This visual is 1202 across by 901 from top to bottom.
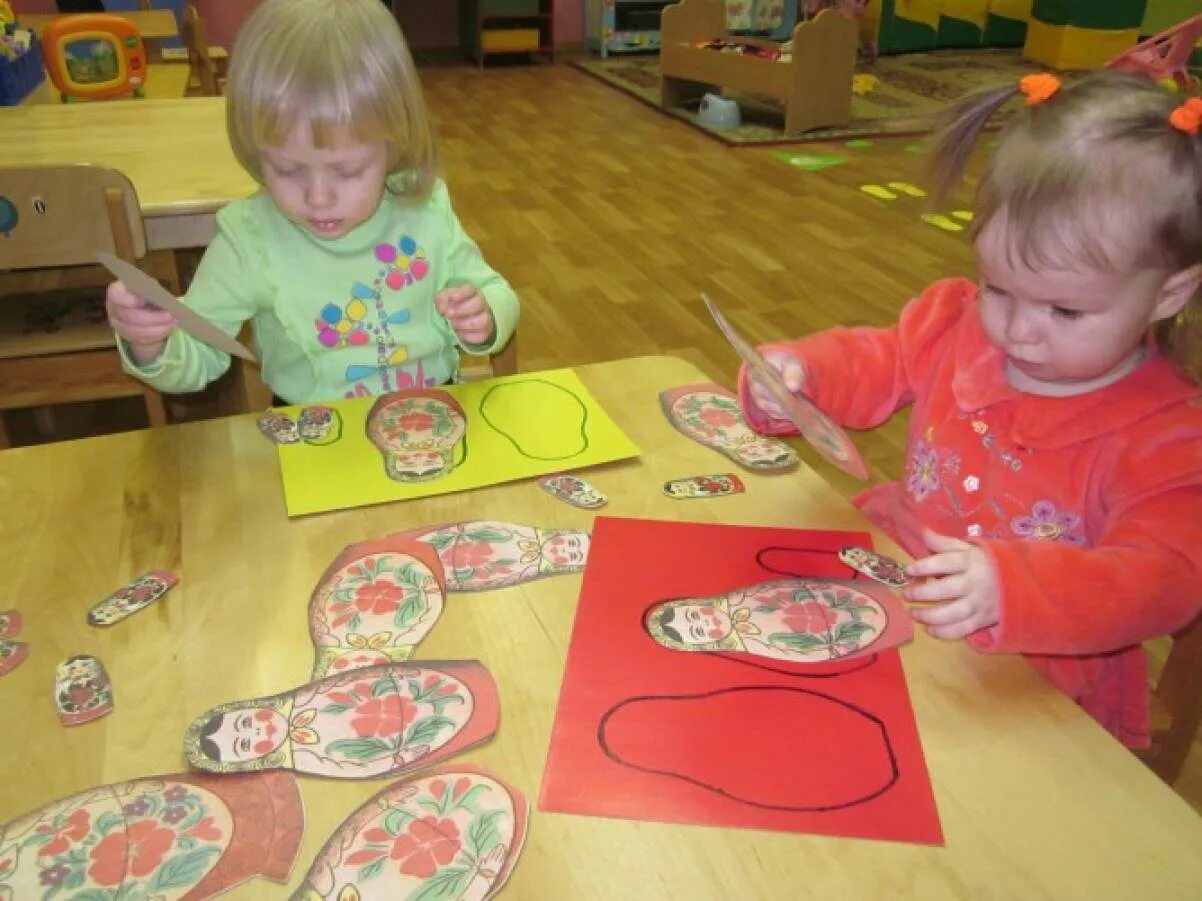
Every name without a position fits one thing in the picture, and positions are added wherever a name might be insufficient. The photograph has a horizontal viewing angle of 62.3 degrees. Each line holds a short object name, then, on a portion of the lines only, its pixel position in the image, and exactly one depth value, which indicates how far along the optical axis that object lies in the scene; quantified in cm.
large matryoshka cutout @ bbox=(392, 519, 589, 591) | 67
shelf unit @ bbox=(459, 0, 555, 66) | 547
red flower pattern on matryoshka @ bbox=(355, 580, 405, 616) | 64
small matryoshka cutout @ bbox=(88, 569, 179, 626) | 63
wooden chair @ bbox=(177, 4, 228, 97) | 285
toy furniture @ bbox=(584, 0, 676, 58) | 568
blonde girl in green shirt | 86
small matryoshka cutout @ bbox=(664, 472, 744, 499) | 77
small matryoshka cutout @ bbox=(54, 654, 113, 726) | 56
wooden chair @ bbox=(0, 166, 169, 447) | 120
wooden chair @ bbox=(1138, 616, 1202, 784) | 71
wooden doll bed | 390
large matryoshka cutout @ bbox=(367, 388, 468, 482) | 79
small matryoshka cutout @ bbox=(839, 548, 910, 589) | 68
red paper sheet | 50
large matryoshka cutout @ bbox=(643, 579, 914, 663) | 61
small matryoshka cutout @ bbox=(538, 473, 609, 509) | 75
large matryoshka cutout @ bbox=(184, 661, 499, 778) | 53
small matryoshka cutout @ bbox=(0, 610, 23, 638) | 62
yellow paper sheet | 76
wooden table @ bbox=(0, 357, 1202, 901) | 47
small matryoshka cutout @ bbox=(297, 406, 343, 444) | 83
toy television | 225
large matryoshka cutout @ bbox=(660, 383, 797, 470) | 81
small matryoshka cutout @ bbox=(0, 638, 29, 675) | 59
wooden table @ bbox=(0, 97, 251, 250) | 144
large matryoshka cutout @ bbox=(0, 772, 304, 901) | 46
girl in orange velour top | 62
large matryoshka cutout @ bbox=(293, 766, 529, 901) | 46
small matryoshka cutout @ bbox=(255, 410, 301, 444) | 83
